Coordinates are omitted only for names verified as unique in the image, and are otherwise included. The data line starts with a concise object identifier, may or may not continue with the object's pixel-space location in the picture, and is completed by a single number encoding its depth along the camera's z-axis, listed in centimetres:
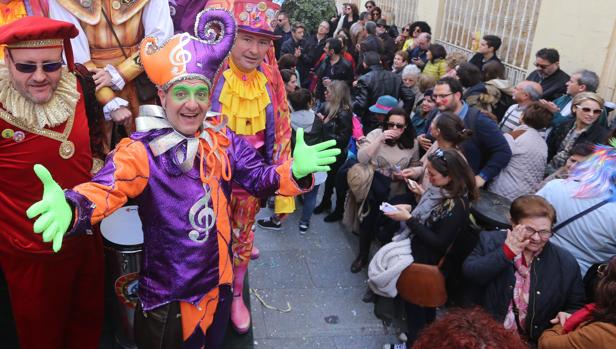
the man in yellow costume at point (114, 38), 272
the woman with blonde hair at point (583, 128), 409
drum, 277
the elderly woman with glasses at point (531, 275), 267
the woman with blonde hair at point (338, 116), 490
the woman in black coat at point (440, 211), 315
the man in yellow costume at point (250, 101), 281
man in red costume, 228
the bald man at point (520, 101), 466
